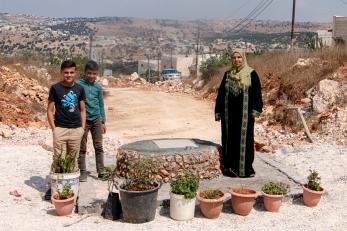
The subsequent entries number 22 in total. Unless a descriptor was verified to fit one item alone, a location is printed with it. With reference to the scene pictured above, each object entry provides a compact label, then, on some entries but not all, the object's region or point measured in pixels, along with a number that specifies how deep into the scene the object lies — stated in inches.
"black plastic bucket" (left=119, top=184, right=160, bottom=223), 195.3
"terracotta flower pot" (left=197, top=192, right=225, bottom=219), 203.0
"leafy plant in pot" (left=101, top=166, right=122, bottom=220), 203.9
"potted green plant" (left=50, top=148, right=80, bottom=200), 211.3
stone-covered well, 238.7
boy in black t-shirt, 209.3
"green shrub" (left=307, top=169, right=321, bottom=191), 224.7
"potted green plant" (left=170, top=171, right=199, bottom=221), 201.3
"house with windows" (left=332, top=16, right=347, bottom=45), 1341.0
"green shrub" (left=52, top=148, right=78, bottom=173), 212.7
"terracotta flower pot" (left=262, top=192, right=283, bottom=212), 213.9
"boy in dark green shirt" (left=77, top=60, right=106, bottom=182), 232.2
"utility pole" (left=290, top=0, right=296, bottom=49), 882.8
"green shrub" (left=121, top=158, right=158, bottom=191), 201.8
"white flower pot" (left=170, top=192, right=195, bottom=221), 201.3
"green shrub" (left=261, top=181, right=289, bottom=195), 215.0
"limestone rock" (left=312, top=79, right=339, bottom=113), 477.5
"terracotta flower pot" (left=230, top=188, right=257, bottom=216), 208.7
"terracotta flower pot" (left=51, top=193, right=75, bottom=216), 201.3
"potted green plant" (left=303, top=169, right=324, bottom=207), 222.8
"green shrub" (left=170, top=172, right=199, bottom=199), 201.8
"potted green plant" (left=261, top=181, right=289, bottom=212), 214.2
